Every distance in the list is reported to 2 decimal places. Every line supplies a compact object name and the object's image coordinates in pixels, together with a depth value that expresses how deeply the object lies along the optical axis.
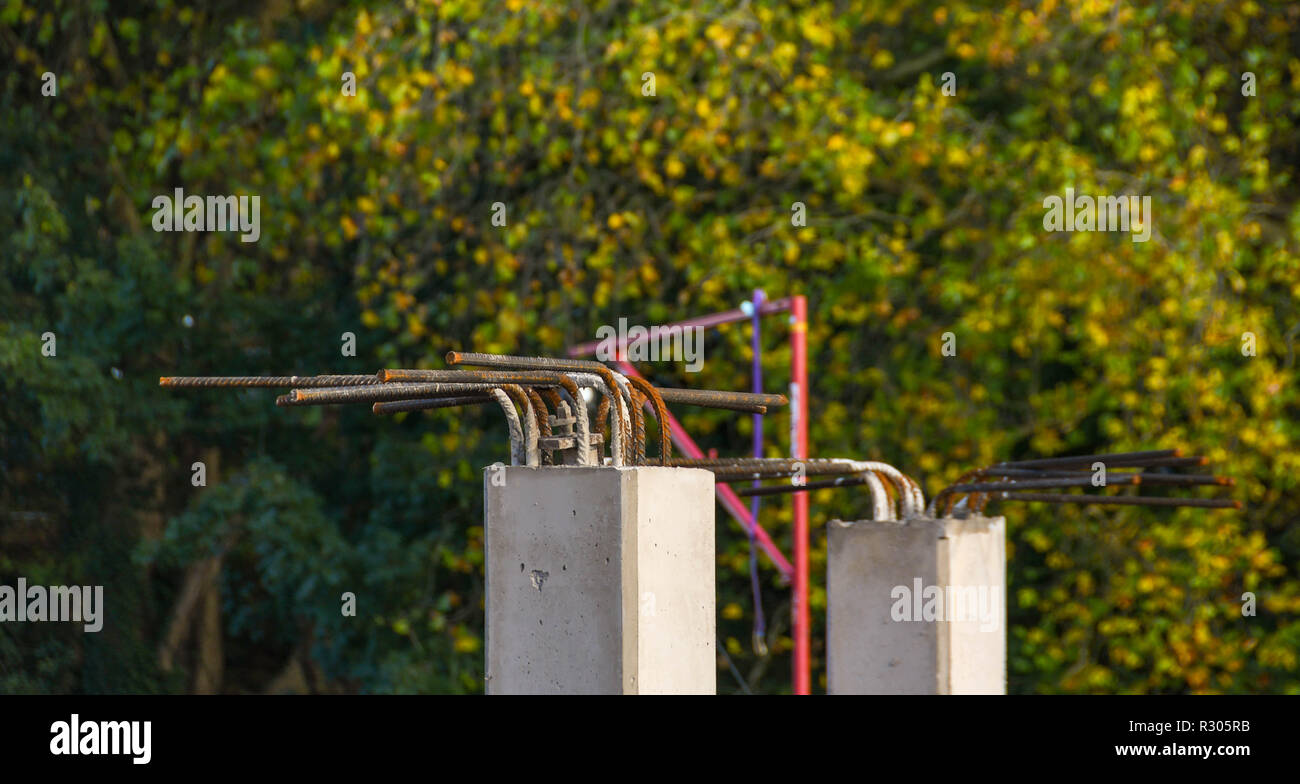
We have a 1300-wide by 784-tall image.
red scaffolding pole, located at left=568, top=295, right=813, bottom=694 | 13.84
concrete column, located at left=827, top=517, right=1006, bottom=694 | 9.49
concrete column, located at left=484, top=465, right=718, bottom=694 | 6.58
